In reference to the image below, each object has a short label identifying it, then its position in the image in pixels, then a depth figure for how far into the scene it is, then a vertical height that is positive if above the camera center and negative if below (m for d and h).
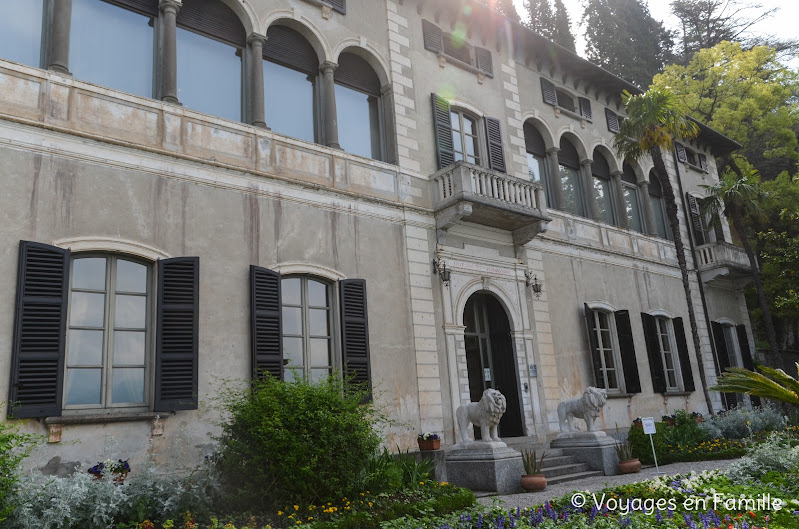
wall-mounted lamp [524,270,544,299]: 14.52 +3.05
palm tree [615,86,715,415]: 17.12 +7.38
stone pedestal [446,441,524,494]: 9.89 -0.61
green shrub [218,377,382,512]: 7.44 -0.08
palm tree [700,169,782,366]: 20.28 +6.49
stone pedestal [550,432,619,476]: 11.71 -0.52
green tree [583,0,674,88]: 33.75 +19.86
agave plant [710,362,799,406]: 10.02 +0.37
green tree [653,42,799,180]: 26.62 +12.80
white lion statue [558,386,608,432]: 11.67 +0.22
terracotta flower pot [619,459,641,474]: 11.67 -0.86
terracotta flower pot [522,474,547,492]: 9.81 -0.86
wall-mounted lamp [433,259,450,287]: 12.73 +3.03
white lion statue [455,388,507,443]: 10.07 +0.21
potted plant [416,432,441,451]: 10.84 -0.17
